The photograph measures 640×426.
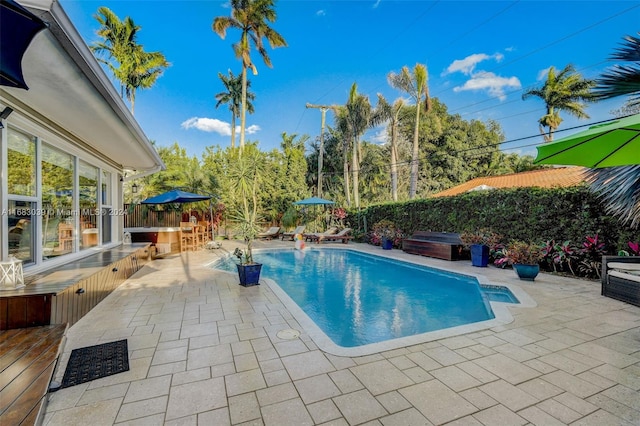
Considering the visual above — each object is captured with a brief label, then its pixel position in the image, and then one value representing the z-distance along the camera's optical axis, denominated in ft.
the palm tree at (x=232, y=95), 80.69
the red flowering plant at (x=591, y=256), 20.31
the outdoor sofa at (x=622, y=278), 14.65
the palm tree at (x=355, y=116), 58.80
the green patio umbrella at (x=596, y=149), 7.11
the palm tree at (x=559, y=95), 61.21
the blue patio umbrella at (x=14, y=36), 5.00
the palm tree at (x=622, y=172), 13.69
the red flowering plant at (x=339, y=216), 53.72
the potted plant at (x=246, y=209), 19.33
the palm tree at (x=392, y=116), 58.34
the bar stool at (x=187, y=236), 36.94
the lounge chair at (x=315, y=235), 48.22
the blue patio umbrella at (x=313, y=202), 49.26
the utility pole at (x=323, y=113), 66.62
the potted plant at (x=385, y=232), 40.52
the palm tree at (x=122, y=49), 51.19
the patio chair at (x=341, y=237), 46.83
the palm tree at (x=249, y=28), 56.75
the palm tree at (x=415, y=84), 55.21
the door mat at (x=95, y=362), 8.38
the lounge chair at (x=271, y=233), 54.13
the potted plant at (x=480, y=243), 25.73
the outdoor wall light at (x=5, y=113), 12.00
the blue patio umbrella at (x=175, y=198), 33.96
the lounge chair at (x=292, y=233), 52.30
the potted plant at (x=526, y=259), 20.17
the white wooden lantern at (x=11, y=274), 11.19
